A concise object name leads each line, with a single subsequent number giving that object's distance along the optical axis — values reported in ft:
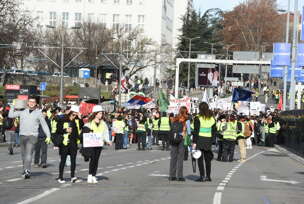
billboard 271.41
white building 421.59
